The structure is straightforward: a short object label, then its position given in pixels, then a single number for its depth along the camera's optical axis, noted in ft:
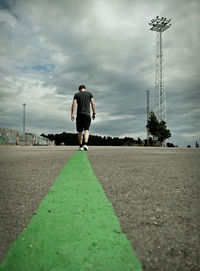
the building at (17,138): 74.08
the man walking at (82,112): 23.80
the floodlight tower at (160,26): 119.86
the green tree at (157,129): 126.72
